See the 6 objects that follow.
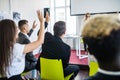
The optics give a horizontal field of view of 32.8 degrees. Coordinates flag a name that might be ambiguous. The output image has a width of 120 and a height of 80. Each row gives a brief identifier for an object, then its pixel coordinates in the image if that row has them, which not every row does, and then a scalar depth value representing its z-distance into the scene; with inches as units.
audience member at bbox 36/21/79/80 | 113.6
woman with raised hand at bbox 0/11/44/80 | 80.3
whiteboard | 240.4
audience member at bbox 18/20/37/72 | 135.5
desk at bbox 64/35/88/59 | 263.2
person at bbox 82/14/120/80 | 29.5
